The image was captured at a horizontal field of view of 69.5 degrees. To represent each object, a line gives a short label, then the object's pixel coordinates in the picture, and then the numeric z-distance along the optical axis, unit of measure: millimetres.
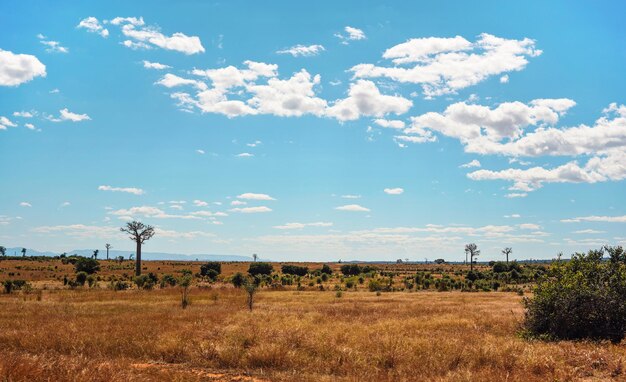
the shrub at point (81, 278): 56762
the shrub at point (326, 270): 111388
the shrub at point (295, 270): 108125
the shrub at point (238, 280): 55881
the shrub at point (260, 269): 101031
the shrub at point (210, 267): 95250
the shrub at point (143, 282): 49438
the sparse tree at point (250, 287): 29241
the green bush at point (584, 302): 18578
